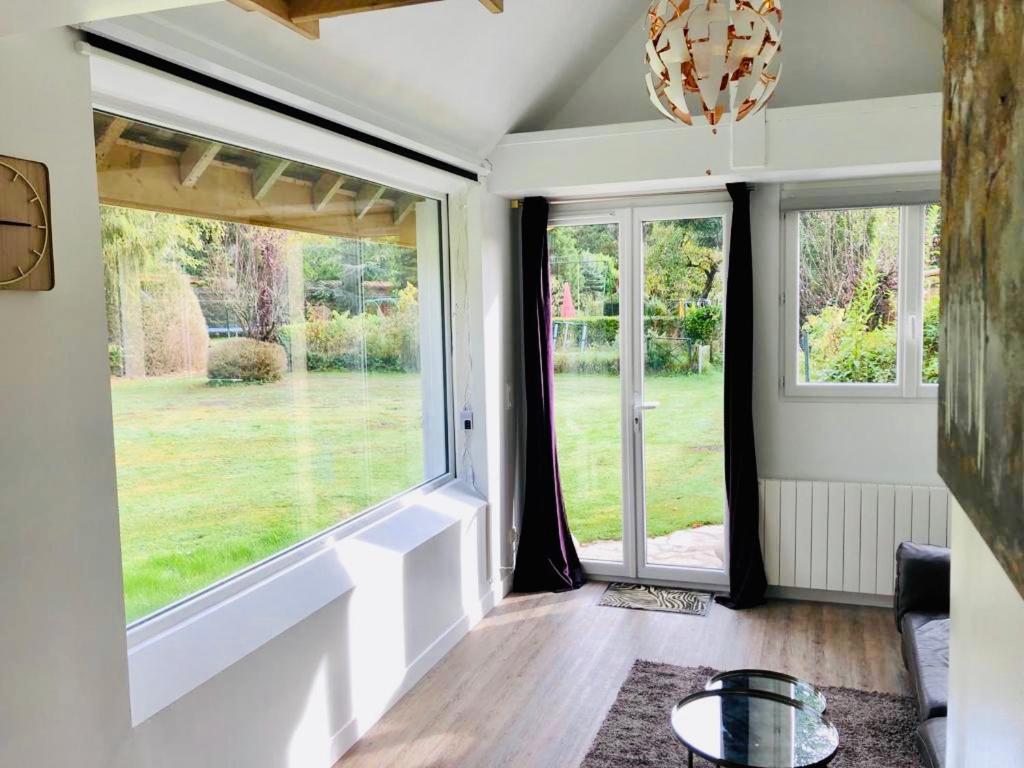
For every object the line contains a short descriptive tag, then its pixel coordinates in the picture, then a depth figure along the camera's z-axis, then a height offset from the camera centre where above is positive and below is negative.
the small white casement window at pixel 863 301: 4.36 +0.09
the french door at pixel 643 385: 4.73 -0.34
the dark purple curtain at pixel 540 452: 4.80 -0.71
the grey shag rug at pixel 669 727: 3.00 -1.54
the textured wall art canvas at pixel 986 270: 0.81 +0.05
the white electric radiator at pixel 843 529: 4.34 -1.11
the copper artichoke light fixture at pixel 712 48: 1.93 +0.64
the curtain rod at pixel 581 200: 4.72 +0.73
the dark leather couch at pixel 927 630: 2.56 -1.20
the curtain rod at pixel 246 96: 2.17 +0.77
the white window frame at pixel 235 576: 2.39 -0.86
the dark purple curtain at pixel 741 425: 4.43 -0.54
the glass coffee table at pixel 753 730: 2.39 -1.23
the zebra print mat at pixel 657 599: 4.56 -1.52
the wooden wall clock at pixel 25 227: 1.86 +0.27
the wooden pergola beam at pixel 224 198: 2.55 +0.50
